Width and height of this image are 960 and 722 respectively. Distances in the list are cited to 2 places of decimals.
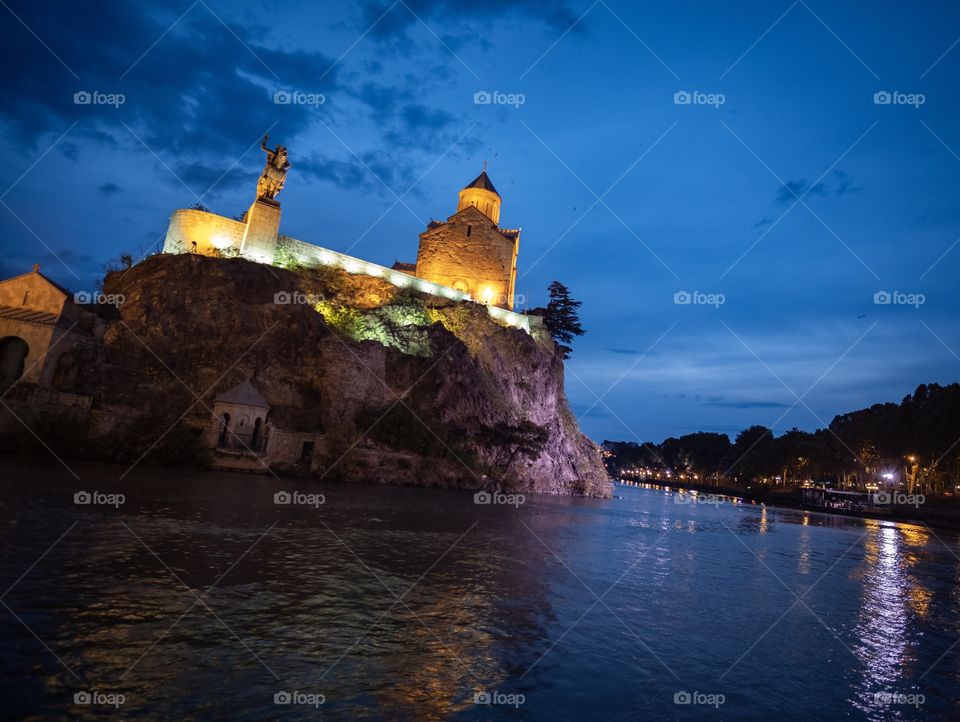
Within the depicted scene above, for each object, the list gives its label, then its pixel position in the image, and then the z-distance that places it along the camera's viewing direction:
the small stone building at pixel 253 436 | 32.91
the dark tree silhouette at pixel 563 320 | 74.06
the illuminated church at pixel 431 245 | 45.31
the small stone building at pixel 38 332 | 29.81
